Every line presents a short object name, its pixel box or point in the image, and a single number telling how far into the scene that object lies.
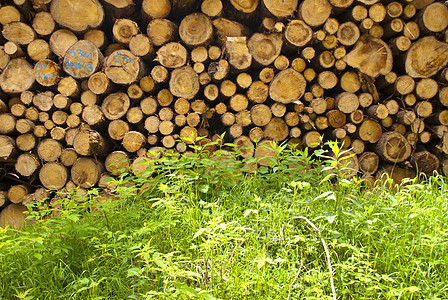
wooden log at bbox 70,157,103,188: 2.90
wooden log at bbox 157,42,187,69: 2.88
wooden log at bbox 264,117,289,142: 3.00
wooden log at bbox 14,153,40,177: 2.92
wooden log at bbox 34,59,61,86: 2.92
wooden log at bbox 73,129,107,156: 2.83
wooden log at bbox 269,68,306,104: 2.92
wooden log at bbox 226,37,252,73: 2.83
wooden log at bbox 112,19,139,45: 2.88
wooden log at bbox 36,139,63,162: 2.95
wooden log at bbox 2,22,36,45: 2.94
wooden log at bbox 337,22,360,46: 2.86
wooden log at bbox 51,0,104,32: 2.91
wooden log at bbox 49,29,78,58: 2.96
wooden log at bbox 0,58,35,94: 2.96
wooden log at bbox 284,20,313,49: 2.84
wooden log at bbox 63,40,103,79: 2.89
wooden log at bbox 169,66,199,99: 2.91
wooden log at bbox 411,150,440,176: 2.96
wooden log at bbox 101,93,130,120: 2.92
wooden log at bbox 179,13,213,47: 2.86
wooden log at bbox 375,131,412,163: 2.91
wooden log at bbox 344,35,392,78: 2.91
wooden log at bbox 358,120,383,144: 2.94
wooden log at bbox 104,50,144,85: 2.85
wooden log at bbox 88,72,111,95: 2.87
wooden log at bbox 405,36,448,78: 2.89
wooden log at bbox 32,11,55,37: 2.94
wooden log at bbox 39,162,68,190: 2.92
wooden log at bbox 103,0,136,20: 2.90
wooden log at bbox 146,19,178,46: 2.89
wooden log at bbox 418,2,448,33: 2.84
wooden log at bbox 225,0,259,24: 2.92
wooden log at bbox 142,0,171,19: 2.87
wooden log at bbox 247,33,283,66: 2.89
